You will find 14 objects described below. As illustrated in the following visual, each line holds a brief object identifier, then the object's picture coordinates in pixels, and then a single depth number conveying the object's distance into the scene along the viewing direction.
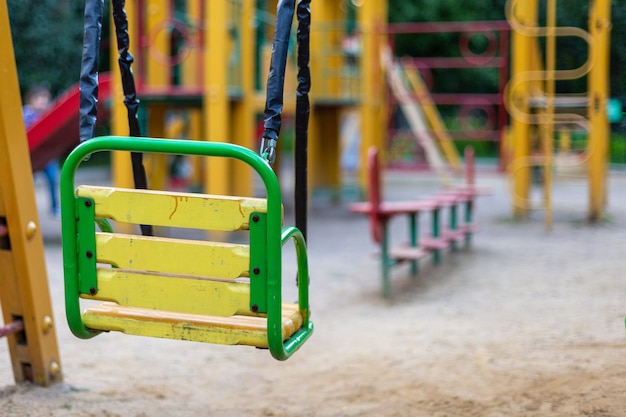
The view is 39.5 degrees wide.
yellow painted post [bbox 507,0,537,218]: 9.47
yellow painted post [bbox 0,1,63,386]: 3.31
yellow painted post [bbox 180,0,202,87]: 8.65
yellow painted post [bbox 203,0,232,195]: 7.91
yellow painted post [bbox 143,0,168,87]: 8.76
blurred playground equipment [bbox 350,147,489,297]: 5.80
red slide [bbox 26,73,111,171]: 8.74
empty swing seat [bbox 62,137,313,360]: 2.39
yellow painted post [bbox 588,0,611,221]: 8.96
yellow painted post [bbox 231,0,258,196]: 8.55
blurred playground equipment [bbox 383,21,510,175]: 14.38
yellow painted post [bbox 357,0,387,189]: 11.01
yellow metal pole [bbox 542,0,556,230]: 8.59
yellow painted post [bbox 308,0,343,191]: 11.23
